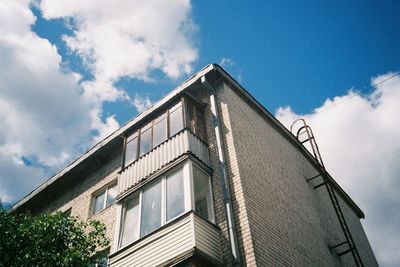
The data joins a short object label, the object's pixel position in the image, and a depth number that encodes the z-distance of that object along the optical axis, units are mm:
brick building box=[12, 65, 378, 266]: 8797
